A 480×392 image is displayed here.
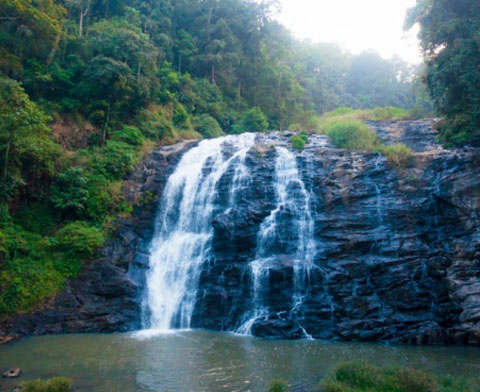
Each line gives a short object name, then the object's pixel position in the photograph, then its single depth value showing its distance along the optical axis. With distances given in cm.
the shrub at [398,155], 1742
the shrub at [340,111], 3484
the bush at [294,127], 2726
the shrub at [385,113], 2727
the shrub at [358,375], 761
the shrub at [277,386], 719
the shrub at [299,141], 2097
